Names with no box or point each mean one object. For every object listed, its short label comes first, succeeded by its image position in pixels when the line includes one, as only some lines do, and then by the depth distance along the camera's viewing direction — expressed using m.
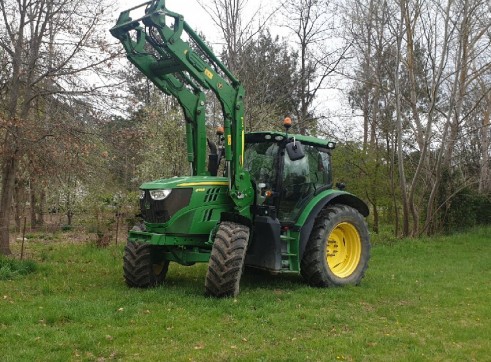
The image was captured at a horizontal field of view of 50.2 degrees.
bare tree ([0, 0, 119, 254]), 10.59
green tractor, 6.92
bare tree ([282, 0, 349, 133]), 19.09
